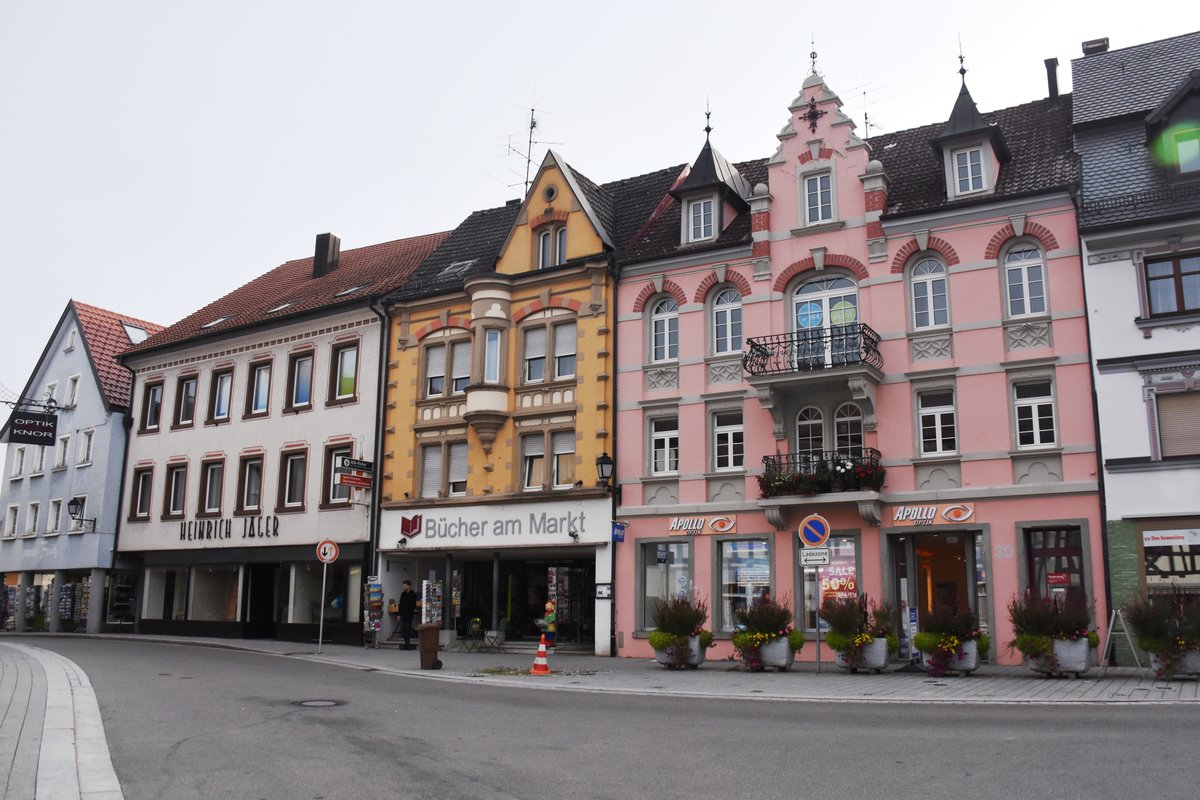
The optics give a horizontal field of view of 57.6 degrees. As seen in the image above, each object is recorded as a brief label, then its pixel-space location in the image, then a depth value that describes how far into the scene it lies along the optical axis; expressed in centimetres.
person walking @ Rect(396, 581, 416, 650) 2906
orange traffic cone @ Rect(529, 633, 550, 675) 2089
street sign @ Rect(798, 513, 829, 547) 1938
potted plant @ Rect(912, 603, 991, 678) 1864
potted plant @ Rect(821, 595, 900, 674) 1961
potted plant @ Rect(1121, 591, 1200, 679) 1691
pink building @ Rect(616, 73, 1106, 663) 2247
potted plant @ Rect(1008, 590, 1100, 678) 1789
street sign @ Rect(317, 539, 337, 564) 2580
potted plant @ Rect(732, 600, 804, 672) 2058
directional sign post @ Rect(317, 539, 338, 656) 2580
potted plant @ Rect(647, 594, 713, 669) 2147
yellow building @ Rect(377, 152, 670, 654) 2809
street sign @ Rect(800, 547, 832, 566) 1930
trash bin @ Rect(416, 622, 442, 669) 2219
